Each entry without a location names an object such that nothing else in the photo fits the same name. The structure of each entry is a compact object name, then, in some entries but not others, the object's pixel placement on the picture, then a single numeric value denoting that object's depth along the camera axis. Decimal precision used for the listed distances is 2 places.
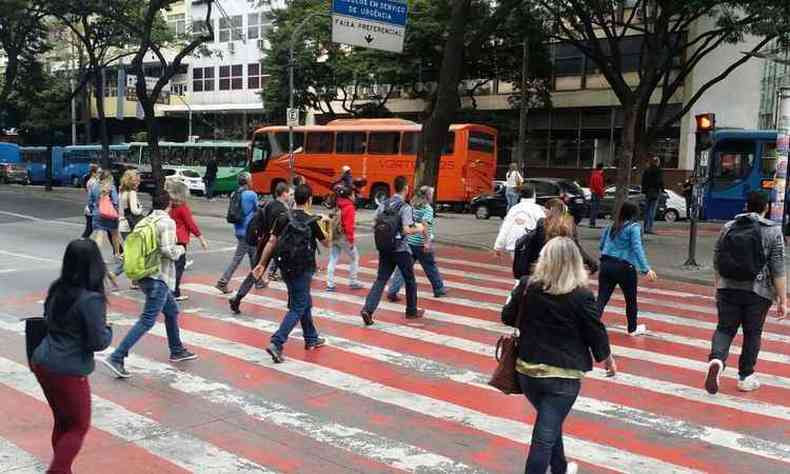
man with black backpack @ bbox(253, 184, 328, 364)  7.68
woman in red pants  4.39
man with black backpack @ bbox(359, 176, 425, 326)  9.46
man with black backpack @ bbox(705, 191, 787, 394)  6.81
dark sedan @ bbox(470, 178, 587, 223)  25.80
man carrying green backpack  7.14
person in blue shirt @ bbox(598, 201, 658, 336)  8.72
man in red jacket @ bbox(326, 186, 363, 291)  12.05
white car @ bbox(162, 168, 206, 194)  37.65
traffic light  14.72
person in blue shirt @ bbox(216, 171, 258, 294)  11.92
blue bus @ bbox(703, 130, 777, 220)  24.00
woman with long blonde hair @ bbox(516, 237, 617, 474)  4.28
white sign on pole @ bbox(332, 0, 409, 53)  16.36
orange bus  30.52
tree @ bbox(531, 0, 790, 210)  20.09
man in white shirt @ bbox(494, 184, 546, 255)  9.58
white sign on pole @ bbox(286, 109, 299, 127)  23.88
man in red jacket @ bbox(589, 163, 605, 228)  23.16
